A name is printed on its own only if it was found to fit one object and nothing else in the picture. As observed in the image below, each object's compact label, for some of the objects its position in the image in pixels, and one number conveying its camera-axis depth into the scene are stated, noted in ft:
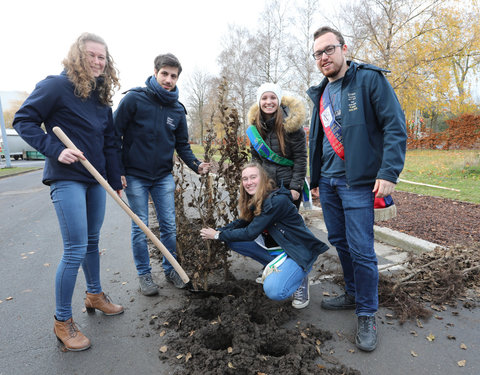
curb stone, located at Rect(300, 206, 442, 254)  13.02
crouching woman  8.77
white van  112.88
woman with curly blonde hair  7.16
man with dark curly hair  9.67
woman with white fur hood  10.11
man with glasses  7.15
